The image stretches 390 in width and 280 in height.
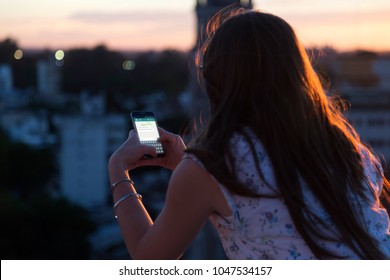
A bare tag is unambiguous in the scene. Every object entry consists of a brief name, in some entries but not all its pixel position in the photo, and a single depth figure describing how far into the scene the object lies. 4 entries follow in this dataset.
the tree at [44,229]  26.55
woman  1.42
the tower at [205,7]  14.00
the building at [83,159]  36.81
